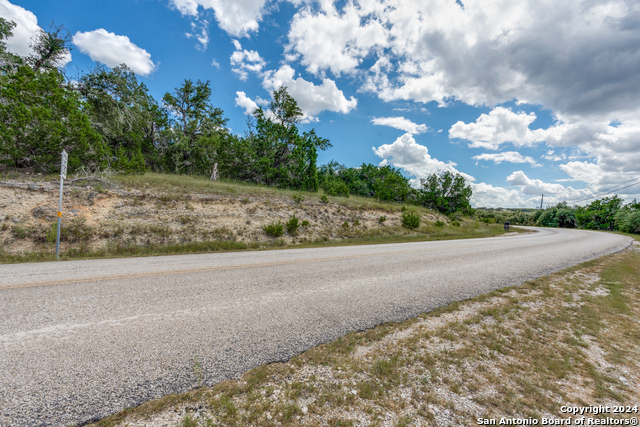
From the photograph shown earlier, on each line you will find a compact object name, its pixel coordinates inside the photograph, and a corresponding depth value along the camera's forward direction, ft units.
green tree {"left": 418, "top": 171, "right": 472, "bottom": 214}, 127.44
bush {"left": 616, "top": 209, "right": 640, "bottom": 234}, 115.85
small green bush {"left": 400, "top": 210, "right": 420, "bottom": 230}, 70.13
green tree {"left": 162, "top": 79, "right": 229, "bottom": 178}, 76.13
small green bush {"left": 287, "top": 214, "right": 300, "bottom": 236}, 48.26
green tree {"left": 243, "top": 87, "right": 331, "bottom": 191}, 78.02
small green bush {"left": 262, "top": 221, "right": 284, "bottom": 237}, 45.06
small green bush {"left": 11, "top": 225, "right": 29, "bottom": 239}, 27.86
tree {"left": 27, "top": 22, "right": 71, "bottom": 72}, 53.83
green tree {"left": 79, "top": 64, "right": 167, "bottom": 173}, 55.82
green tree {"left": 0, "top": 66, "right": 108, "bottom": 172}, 36.63
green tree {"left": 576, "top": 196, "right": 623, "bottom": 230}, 150.51
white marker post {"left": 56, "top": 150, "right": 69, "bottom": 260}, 25.33
